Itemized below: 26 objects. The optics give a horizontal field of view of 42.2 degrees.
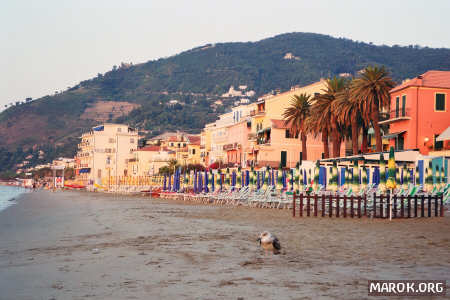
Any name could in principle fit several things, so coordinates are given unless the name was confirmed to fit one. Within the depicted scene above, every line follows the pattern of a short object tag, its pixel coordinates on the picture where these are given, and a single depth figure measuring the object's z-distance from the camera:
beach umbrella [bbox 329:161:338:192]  29.09
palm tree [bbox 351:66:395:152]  51.12
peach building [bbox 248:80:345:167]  79.12
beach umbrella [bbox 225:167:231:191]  54.55
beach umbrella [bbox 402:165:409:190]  29.43
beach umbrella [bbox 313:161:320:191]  31.38
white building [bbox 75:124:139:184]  167.38
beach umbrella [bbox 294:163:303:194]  34.08
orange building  49.41
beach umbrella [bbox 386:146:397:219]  22.95
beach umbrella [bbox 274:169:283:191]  37.16
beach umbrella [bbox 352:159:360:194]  28.31
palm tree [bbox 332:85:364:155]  53.50
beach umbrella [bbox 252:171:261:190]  44.22
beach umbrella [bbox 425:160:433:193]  28.30
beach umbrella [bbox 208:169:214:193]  54.81
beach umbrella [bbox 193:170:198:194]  59.05
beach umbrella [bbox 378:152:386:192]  26.38
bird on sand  14.05
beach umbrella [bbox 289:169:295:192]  38.69
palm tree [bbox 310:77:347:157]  57.84
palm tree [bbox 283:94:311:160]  66.81
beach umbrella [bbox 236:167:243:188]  46.12
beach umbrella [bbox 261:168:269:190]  40.44
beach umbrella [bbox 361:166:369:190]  31.23
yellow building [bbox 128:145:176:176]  139.62
